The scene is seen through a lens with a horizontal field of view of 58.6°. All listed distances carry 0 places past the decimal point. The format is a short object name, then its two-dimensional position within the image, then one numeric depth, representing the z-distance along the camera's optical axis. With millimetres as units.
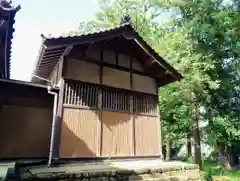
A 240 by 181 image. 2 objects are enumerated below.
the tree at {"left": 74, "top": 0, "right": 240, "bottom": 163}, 13648
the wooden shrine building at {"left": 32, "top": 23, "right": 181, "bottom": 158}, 6887
